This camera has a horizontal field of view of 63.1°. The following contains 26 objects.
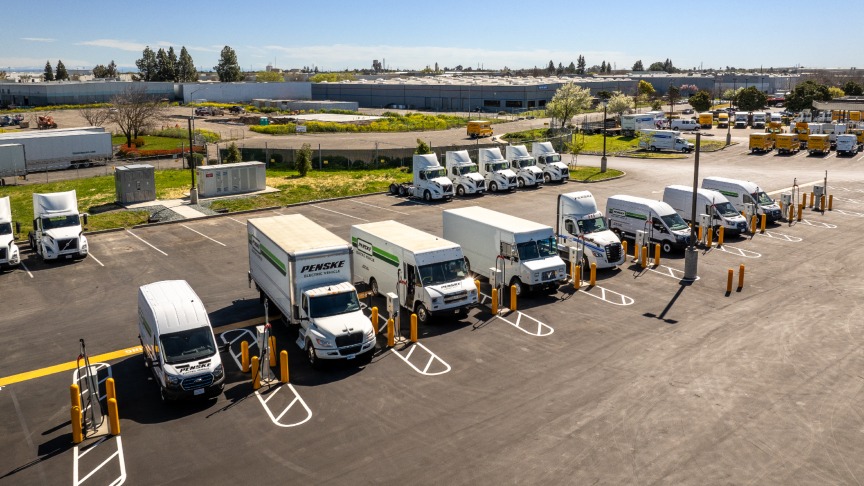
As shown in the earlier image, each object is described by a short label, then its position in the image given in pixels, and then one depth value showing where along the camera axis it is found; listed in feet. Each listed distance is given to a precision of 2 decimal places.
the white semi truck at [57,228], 104.27
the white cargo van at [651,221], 107.76
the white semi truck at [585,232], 96.94
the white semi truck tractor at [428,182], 151.23
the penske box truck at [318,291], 65.72
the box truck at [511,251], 85.46
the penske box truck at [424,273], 77.15
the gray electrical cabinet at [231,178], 154.71
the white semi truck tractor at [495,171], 162.61
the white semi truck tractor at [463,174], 158.92
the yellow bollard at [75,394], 53.31
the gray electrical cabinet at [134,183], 144.77
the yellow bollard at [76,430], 52.95
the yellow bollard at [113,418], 53.83
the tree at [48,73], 632.92
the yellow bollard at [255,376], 62.13
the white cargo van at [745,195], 127.24
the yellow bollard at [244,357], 65.92
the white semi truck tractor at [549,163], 174.09
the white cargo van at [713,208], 117.70
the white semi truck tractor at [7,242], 99.81
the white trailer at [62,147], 189.98
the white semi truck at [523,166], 168.76
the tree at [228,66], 584.81
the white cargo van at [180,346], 57.67
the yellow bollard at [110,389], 55.99
